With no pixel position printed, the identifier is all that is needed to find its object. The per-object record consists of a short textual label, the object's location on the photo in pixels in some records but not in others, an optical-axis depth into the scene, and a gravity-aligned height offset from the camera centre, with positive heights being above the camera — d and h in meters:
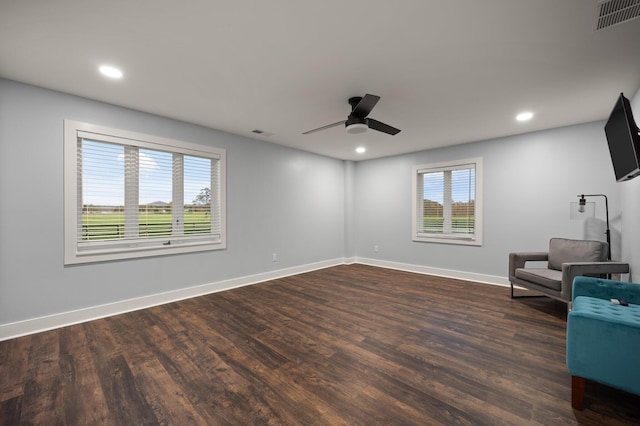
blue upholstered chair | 1.57 -0.83
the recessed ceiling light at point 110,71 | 2.48 +1.36
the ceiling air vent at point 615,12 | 1.67 +1.33
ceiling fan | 2.76 +1.06
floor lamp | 3.75 +0.09
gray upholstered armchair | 2.99 -0.64
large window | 3.12 +0.25
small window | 4.96 +0.24
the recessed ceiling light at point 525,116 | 3.56 +1.36
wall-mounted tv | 2.03 +0.61
